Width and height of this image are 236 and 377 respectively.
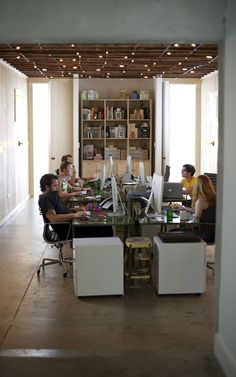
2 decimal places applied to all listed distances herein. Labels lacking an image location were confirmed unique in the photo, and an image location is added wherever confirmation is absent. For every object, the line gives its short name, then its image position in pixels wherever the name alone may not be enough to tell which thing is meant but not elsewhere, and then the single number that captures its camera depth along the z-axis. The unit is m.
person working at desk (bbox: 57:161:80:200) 8.91
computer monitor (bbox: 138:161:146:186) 9.82
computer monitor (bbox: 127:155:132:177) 11.09
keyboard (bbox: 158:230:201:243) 6.12
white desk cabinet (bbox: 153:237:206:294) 6.07
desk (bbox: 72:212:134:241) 6.44
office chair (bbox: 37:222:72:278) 6.99
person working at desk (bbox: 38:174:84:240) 6.90
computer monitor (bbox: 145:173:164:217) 6.79
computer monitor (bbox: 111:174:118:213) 6.73
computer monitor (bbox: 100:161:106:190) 9.84
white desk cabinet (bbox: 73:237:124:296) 6.00
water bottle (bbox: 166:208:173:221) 6.72
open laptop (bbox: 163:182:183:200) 8.66
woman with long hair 6.84
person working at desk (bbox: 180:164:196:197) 9.56
